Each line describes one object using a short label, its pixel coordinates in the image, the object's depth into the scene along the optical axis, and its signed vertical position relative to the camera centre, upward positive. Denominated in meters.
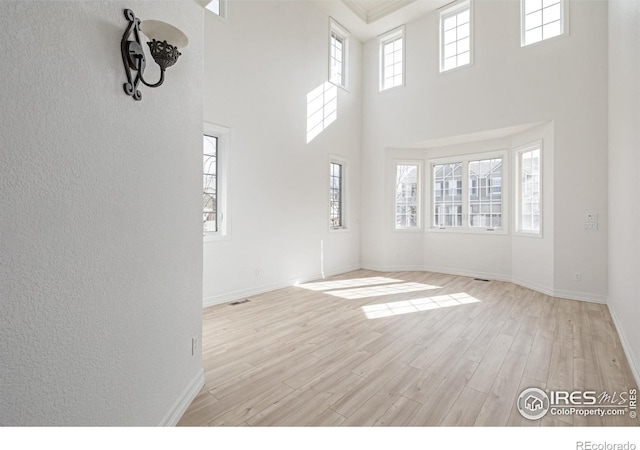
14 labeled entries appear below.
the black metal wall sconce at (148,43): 1.25 +0.79
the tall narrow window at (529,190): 4.74 +0.57
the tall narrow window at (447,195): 6.05 +0.60
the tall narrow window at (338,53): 5.86 +3.47
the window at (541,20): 4.47 +3.12
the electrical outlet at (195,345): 1.89 -0.77
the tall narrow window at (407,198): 6.46 +0.56
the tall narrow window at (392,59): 6.20 +3.47
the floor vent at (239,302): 3.95 -1.05
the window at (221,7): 3.98 +2.84
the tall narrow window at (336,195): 6.06 +0.59
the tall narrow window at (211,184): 3.97 +0.52
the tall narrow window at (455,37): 5.39 +3.42
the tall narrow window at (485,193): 5.55 +0.59
